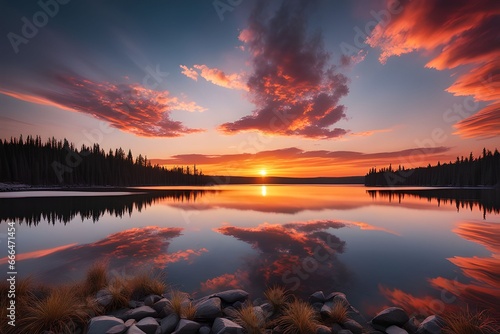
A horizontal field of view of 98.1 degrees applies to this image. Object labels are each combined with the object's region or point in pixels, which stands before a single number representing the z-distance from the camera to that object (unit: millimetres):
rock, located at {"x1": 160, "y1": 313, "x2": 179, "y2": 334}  6190
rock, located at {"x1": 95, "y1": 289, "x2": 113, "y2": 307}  7289
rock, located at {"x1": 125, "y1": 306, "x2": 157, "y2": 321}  6652
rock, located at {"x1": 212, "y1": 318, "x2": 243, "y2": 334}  5800
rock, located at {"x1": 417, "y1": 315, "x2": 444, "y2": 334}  6109
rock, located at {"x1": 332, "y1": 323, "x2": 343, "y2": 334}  6387
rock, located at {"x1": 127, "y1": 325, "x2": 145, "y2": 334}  5548
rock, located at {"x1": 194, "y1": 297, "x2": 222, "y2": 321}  6656
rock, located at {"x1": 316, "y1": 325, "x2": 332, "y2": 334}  5996
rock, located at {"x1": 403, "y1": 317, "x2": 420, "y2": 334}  6540
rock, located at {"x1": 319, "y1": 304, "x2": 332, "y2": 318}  6942
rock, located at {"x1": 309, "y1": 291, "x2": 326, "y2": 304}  8195
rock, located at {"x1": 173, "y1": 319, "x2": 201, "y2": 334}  6023
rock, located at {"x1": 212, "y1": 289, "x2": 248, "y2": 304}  7836
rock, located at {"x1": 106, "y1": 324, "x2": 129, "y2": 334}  5531
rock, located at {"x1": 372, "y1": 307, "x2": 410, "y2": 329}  6668
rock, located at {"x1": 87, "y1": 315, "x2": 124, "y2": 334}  5628
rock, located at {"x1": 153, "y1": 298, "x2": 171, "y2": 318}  6934
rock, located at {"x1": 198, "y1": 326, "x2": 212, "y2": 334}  6100
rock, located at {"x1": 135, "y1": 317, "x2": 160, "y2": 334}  5904
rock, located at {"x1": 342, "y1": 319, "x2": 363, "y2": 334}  6418
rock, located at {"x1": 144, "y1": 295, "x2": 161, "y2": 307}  7496
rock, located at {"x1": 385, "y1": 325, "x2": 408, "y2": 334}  6202
